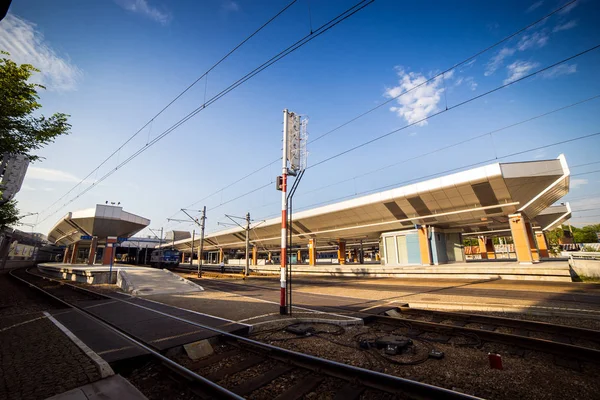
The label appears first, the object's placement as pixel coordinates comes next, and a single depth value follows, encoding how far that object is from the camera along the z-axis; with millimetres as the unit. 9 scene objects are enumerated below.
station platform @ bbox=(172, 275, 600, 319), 9672
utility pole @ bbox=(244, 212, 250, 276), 30605
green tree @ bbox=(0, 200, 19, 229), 17953
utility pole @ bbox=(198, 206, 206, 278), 31381
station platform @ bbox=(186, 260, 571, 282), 18266
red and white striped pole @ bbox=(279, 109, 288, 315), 8508
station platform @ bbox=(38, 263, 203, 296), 15445
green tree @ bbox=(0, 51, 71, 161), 10139
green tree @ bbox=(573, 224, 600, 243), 79375
